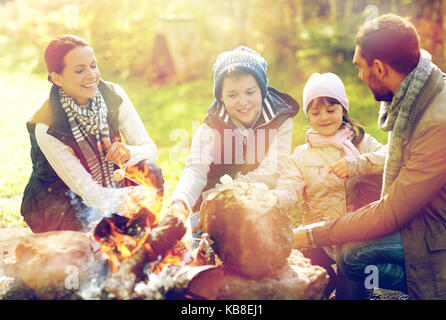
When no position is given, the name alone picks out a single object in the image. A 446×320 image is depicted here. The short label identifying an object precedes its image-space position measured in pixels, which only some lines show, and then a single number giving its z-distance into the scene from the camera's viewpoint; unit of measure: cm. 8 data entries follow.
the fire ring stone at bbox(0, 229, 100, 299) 279
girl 358
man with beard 279
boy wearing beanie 362
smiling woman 368
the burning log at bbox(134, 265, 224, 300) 271
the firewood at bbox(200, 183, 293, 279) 277
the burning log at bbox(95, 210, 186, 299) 270
